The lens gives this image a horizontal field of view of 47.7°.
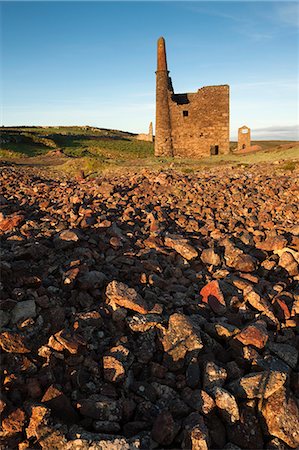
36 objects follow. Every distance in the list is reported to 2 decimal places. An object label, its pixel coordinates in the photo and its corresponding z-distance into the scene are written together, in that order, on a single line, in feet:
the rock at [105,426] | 7.54
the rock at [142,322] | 10.59
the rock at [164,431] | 7.42
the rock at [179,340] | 9.73
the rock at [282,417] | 8.05
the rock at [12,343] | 9.01
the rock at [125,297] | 11.39
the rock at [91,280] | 12.44
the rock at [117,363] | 8.80
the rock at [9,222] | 16.88
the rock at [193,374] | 8.99
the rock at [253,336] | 10.49
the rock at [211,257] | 16.33
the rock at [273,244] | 17.99
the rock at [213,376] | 8.83
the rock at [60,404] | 7.72
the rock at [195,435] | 7.25
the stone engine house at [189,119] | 80.12
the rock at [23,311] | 10.21
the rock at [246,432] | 7.86
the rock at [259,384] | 8.67
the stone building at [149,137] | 174.90
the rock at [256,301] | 12.54
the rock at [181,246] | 16.55
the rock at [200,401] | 8.13
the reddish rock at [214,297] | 12.62
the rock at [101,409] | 7.80
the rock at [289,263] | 15.94
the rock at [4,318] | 10.02
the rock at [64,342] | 9.20
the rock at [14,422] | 7.27
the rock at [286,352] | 10.10
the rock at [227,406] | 8.14
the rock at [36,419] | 7.25
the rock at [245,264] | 15.85
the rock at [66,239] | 15.19
